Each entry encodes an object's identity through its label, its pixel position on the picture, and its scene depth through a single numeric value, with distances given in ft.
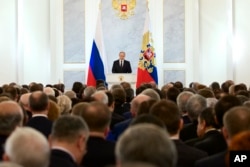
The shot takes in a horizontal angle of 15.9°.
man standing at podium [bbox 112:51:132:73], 81.21
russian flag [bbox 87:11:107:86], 79.64
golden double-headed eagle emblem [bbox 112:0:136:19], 93.15
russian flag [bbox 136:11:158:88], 80.82
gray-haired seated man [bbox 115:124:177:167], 12.47
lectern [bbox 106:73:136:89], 78.74
